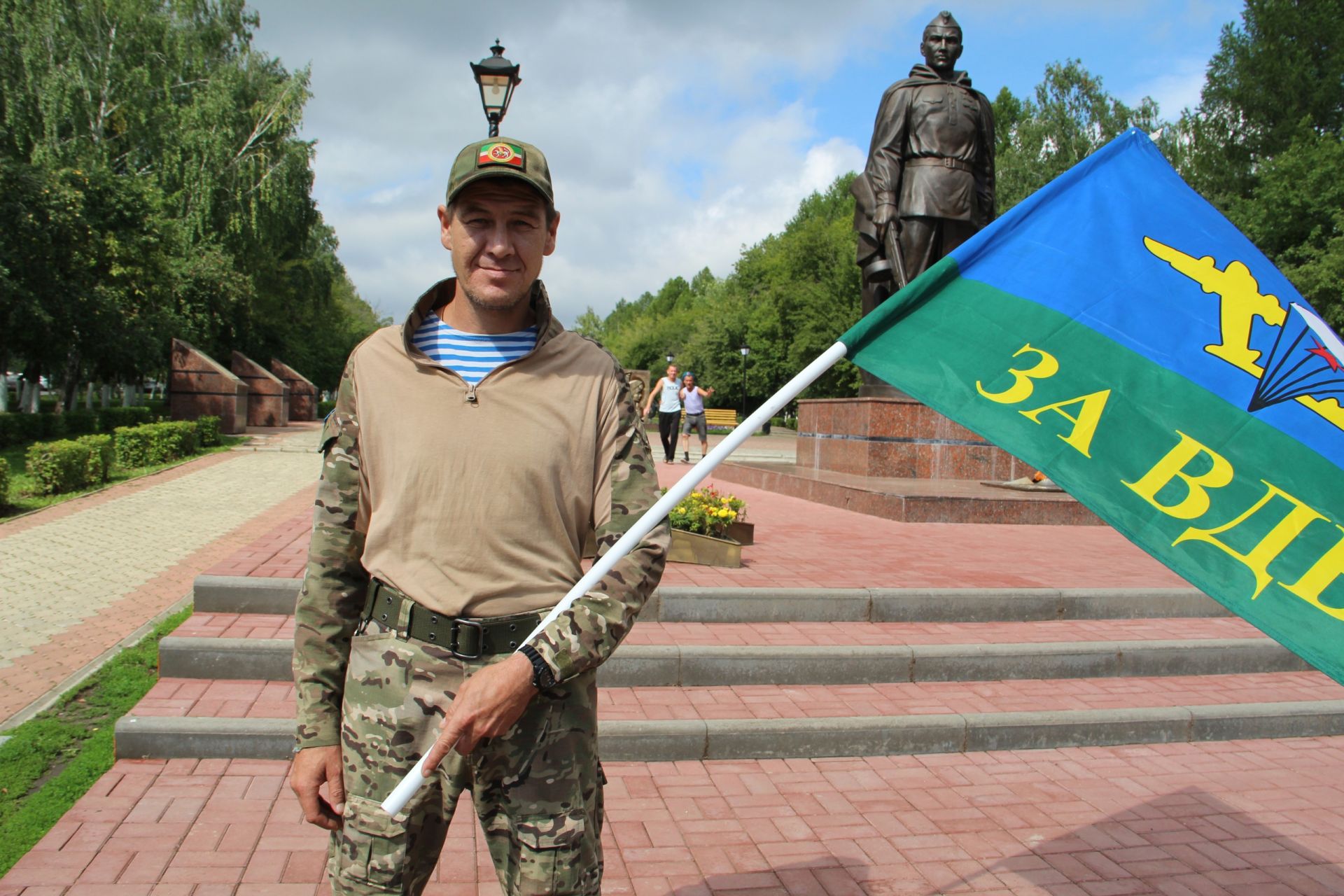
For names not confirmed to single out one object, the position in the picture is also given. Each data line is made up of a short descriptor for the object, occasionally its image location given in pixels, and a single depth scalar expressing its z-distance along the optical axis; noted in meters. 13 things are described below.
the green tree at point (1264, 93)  37.03
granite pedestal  12.11
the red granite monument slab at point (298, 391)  38.78
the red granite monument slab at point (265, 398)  32.97
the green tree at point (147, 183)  23.19
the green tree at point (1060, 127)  44.03
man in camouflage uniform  1.89
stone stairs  4.61
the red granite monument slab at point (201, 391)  26.59
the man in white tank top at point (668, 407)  17.03
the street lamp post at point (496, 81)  10.23
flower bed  7.26
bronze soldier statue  11.67
